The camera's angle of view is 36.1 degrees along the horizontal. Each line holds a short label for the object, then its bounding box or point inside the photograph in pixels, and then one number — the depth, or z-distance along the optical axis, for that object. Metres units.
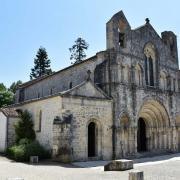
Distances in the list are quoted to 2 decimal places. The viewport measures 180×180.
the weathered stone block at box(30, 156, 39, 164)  18.99
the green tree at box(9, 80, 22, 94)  66.46
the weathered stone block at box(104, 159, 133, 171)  15.40
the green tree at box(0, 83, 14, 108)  47.44
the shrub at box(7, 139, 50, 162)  19.84
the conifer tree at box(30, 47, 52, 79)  56.81
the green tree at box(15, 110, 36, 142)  23.69
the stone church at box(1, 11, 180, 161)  20.83
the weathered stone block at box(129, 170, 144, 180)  9.22
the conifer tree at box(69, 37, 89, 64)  57.12
